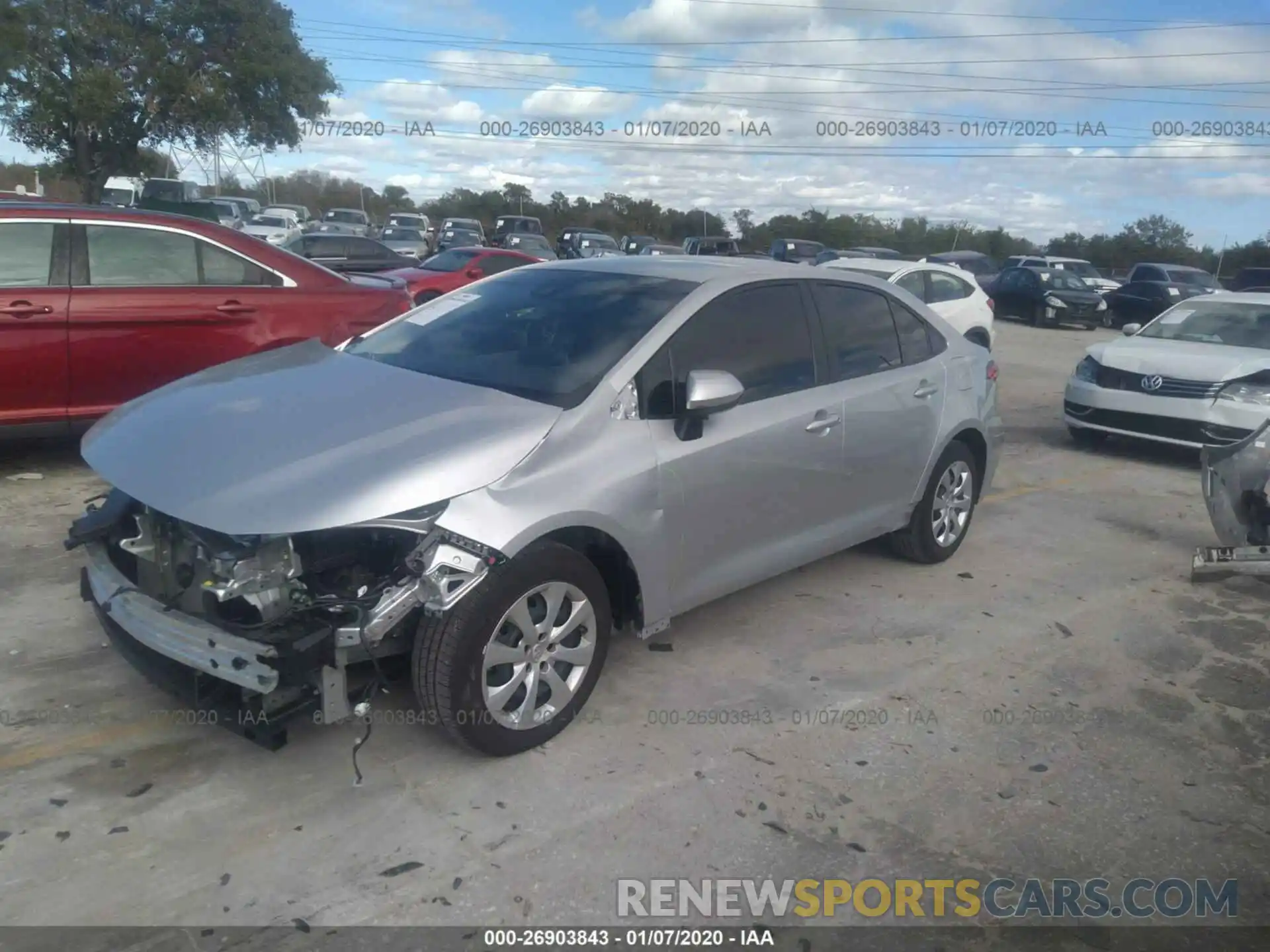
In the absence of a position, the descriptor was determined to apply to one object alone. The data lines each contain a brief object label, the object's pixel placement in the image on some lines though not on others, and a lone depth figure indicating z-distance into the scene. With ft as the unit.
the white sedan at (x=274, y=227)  92.99
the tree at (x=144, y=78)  83.05
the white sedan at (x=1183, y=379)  27.50
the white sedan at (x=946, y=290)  44.06
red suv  20.03
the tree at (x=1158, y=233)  160.56
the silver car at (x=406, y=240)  98.73
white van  103.45
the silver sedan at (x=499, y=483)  10.60
